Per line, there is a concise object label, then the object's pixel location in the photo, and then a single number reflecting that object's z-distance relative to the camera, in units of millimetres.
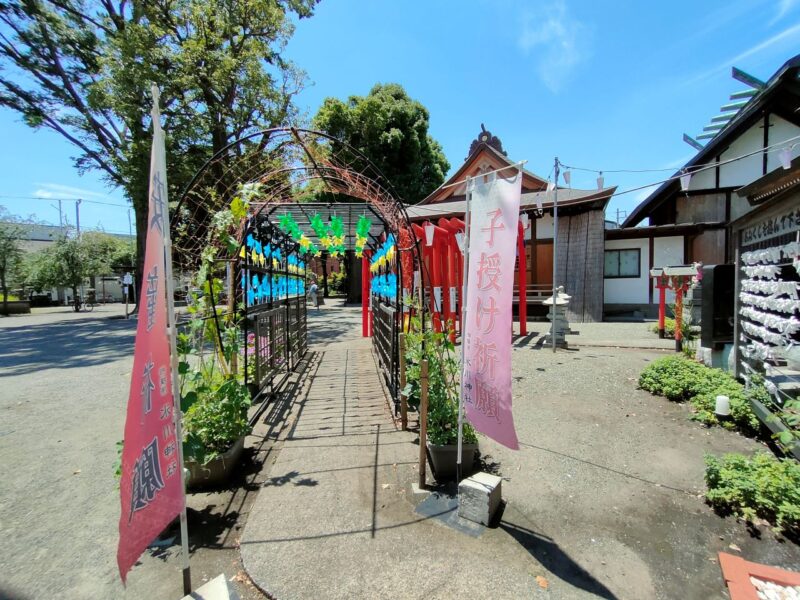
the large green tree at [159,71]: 15453
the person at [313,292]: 24453
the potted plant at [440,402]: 3797
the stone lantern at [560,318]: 10250
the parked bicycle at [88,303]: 28872
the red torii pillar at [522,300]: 12391
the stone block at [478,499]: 3086
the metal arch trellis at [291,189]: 4387
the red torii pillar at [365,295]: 13050
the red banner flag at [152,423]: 2151
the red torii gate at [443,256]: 9750
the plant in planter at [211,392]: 3555
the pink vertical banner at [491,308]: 3064
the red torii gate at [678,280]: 9328
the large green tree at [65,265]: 24922
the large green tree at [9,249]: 23297
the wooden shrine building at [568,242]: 15539
